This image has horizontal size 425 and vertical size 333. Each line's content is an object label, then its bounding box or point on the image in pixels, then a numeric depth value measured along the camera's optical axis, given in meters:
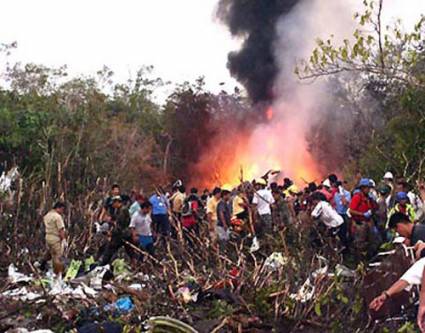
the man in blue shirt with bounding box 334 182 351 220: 12.78
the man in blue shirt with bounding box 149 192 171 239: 14.25
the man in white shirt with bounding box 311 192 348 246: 11.62
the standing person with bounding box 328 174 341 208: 13.09
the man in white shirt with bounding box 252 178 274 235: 12.88
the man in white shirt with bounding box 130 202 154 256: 12.23
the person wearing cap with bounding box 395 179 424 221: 10.85
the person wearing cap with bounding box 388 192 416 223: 10.27
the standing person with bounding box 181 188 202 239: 13.50
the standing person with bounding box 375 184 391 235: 11.48
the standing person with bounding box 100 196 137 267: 12.00
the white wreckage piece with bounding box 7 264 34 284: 10.30
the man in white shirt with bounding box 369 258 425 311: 5.20
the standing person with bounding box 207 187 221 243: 13.23
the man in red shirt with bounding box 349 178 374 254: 11.18
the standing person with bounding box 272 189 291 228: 12.74
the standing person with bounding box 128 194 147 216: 12.81
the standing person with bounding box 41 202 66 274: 11.65
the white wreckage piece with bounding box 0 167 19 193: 15.56
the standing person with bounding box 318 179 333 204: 12.60
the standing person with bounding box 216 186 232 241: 12.96
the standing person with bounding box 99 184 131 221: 12.74
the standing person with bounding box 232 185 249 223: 12.77
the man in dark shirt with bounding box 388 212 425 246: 6.80
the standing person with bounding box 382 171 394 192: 12.88
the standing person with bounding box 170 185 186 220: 14.78
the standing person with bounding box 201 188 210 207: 16.34
